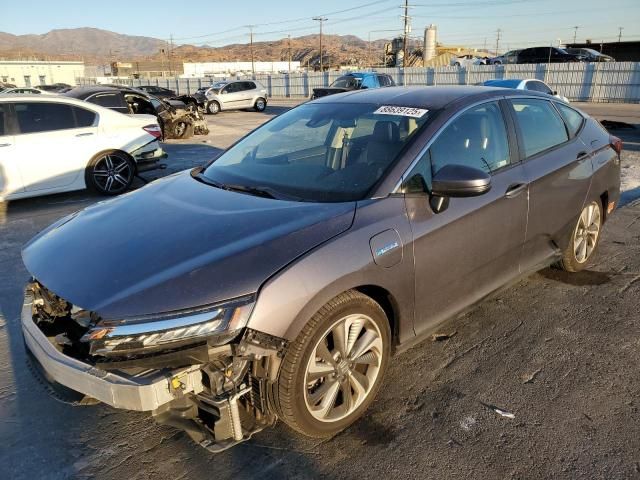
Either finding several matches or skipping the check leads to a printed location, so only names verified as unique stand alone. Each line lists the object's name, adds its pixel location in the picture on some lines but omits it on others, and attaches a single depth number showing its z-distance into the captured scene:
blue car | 22.88
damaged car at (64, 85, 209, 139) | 13.64
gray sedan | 2.12
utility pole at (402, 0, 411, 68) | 50.30
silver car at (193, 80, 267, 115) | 25.95
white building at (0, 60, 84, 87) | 66.69
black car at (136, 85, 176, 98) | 23.26
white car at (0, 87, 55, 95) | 21.36
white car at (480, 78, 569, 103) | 13.32
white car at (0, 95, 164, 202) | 7.02
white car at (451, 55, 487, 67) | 38.46
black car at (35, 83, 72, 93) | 30.12
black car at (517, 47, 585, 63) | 30.44
